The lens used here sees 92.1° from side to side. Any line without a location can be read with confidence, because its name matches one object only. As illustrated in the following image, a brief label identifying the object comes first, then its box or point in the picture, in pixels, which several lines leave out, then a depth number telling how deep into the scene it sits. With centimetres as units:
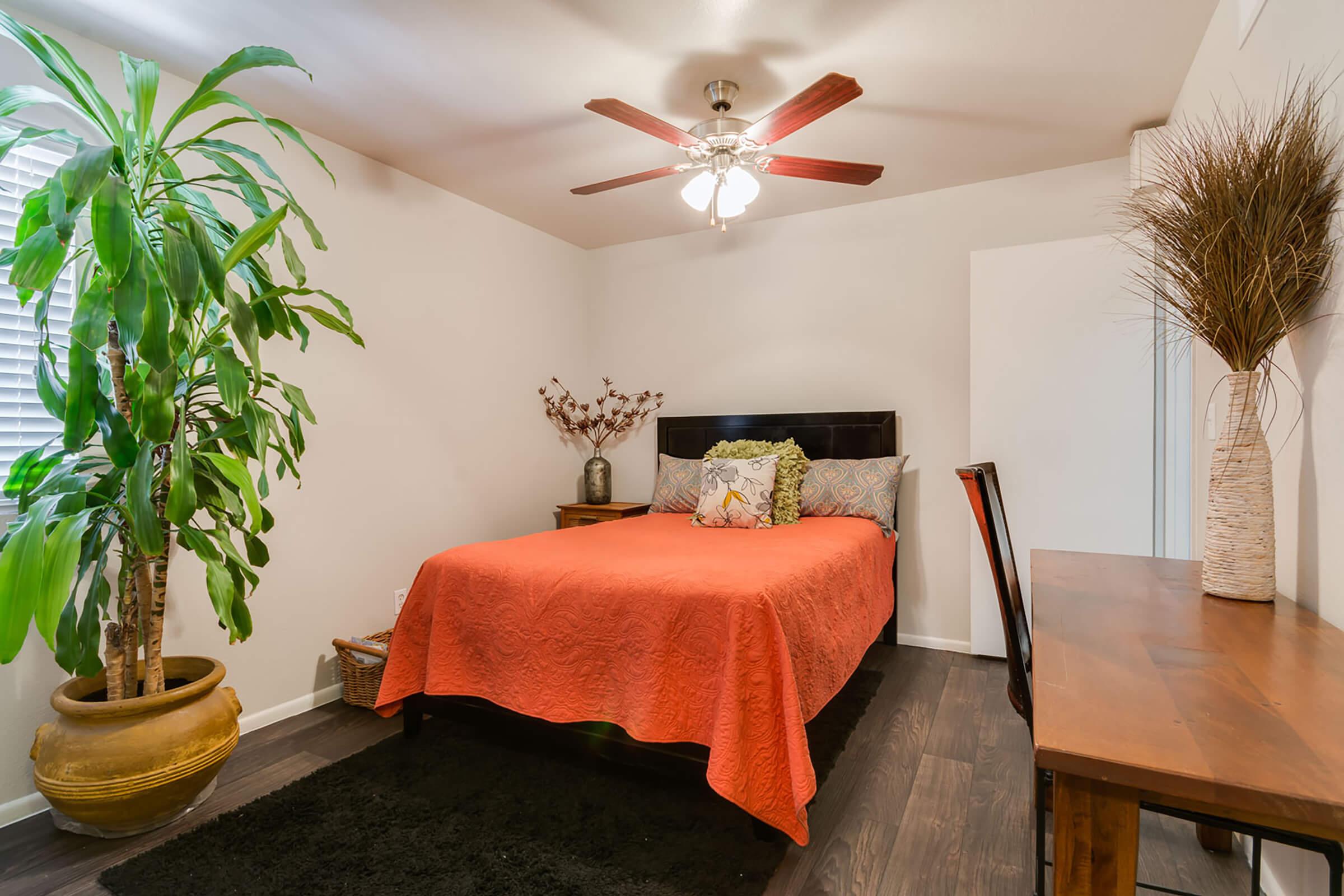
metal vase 434
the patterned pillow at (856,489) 334
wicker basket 275
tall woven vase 131
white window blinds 204
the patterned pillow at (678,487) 381
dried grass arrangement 127
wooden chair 136
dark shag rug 165
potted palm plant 158
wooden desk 64
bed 176
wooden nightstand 401
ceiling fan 232
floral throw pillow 324
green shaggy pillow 333
